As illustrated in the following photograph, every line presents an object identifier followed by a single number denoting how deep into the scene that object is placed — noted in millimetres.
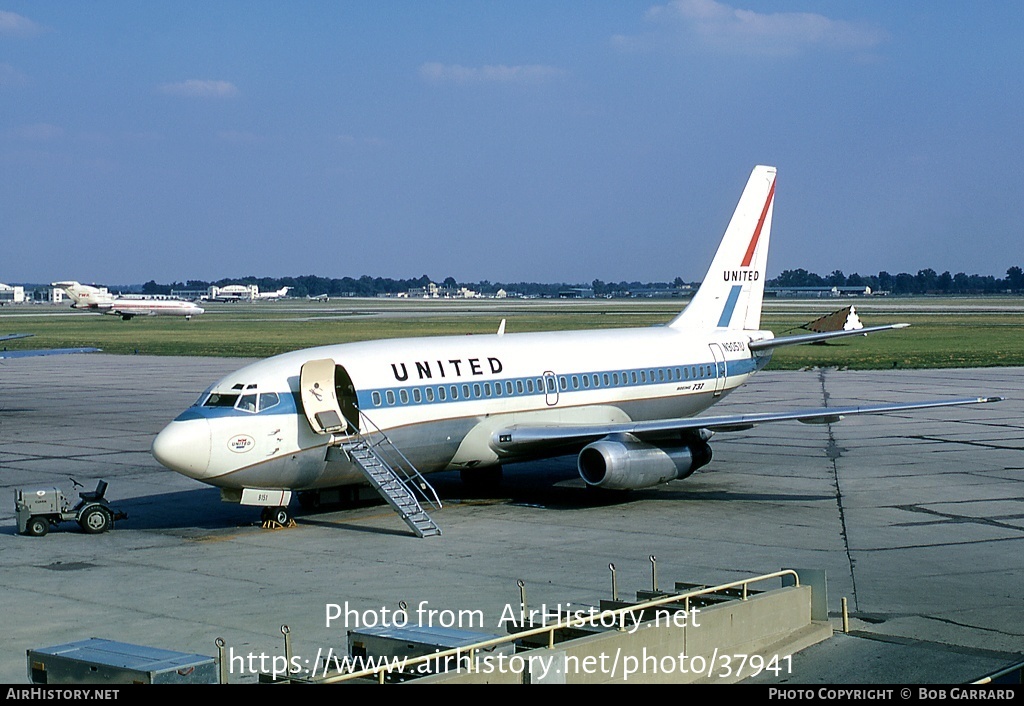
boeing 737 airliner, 27062
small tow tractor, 27406
